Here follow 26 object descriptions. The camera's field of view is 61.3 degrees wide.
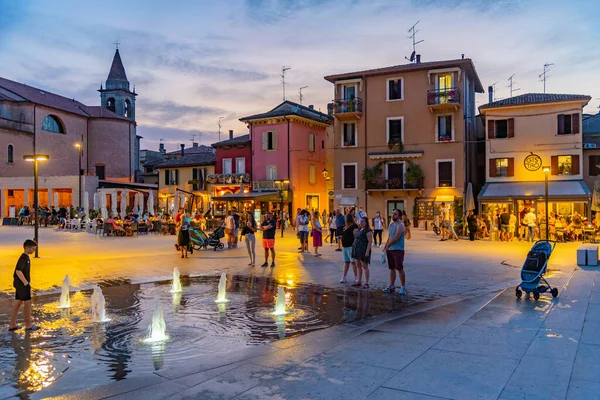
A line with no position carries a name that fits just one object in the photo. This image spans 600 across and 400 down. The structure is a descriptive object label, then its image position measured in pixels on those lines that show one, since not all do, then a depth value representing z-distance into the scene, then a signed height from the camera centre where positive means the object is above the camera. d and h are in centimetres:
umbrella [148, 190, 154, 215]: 3288 +4
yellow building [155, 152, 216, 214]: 4860 +285
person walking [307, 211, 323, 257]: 1695 -94
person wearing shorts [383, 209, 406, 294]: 990 -85
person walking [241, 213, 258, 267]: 1428 -83
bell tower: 7219 +1629
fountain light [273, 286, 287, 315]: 855 -169
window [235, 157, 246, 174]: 4584 +364
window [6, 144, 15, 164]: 4675 +489
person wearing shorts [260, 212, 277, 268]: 1411 -85
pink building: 4259 +408
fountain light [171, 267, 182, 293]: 1081 -173
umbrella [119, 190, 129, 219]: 3586 +21
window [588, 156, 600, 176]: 3145 +236
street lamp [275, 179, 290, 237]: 4219 +191
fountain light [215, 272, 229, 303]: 975 -171
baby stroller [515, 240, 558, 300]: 914 -128
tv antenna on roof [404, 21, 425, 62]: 3772 +1112
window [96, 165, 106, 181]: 5867 +407
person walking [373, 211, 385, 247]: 2088 -95
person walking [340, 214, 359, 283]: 1165 -87
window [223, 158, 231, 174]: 4656 +365
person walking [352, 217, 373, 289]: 1073 -89
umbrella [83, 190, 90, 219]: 3198 +10
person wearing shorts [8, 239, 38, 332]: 736 -124
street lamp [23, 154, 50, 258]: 1667 +166
